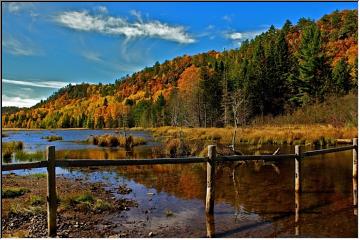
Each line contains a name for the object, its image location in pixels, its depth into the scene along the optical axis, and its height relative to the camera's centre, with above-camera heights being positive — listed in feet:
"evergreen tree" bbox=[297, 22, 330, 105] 197.16 +28.02
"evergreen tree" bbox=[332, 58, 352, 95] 195.06 +23.39
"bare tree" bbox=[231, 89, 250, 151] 173.82 +5.44
